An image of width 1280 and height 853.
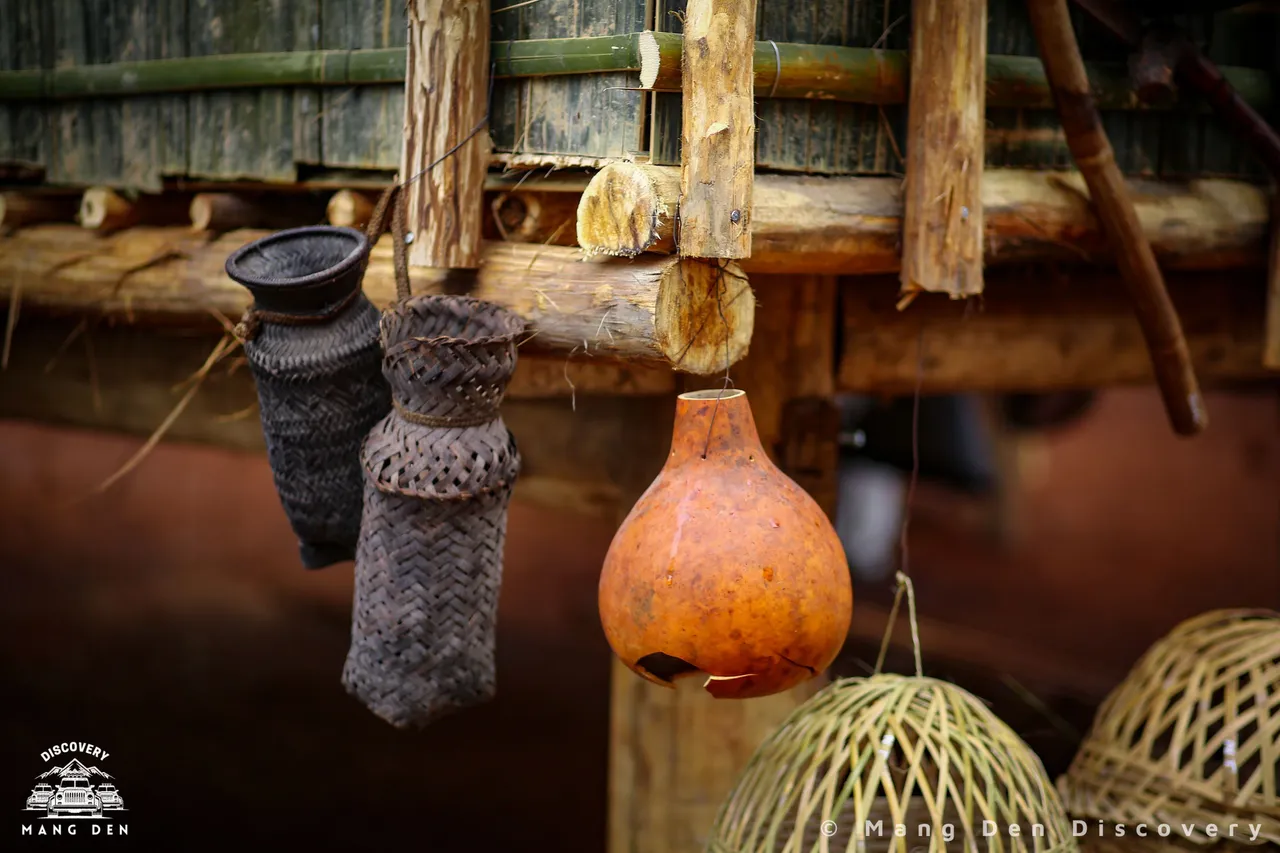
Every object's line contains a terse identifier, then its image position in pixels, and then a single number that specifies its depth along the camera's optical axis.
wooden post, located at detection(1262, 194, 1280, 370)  3.46
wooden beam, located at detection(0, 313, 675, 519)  3.26
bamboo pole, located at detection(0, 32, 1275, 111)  2.45
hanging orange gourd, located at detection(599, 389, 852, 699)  2.17
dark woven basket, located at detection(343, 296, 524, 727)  2.42
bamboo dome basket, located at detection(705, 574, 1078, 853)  2.39
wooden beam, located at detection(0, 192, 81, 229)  3.87
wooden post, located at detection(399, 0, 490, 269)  2.64
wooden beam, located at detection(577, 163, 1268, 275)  2.33
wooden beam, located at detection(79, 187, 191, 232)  3.68
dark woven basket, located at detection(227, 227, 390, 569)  2.60
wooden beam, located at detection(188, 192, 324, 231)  3.44
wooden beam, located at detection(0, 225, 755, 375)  2.38
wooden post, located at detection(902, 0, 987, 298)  2.68
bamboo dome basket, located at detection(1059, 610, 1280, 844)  2.86
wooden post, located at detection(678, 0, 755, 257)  2.25
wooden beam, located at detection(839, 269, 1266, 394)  3.37
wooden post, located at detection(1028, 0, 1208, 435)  2.80
